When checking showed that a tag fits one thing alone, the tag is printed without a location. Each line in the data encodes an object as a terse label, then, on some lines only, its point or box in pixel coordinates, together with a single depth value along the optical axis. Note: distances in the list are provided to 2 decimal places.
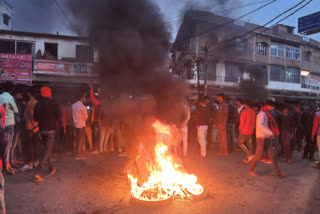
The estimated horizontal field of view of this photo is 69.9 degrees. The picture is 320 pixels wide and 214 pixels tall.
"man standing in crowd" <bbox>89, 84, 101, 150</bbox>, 7.08
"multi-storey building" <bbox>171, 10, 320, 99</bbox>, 19.52
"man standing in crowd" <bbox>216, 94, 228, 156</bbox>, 6.99
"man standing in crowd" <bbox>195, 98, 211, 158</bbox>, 6.71
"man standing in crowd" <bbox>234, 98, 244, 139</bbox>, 8.06
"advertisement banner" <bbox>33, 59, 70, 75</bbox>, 15.07
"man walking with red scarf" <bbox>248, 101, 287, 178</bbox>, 5.05
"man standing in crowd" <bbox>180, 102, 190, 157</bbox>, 6.18
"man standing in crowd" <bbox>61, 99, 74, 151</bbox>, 7.21
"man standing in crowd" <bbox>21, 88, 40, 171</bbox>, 5.66
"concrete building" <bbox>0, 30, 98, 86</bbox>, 15.15
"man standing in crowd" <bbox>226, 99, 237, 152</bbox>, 7.79
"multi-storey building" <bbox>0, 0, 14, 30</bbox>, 27.45
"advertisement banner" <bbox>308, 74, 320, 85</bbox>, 31.22
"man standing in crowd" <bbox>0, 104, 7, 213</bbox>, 2.70
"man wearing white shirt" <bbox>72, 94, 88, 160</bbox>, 6.64
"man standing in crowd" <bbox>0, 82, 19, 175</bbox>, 5.10
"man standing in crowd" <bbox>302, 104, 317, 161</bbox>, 6.98
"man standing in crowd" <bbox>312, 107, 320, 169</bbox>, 5.99
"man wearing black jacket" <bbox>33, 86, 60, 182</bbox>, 4.81
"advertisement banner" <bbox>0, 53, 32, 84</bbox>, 14.40
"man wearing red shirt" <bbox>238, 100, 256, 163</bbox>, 6.39
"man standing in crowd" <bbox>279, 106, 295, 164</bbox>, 6.69
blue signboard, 15.81
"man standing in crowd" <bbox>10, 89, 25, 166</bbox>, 5.66
